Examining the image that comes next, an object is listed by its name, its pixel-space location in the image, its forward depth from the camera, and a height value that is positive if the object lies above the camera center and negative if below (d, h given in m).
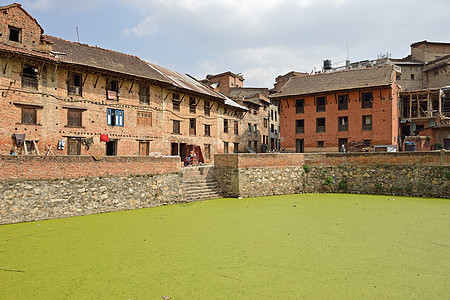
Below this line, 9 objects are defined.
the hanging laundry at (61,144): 17.19 +0.56
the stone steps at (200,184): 16.06 -1.98
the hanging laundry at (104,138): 18.95 +1.05
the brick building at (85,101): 15.77 +3.71
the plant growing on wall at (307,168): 19.06 -1.11
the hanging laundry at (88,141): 18.28 +0.80
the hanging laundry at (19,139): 15.56 +0.81
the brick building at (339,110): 23.67 +4.03
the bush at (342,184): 18.41 -2.17
